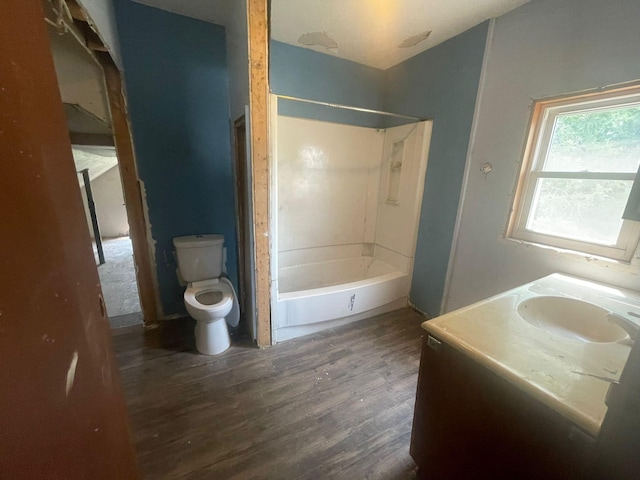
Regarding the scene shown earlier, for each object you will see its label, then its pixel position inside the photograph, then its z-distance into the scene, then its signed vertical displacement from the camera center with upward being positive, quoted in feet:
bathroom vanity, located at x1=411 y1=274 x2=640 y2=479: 2.18 -1.95
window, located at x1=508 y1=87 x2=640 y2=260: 4.44 +0.28
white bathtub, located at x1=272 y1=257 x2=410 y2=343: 6.79 -3.48
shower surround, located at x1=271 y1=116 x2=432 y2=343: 7.60 -1.24
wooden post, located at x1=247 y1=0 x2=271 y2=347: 4.70 +0.65
